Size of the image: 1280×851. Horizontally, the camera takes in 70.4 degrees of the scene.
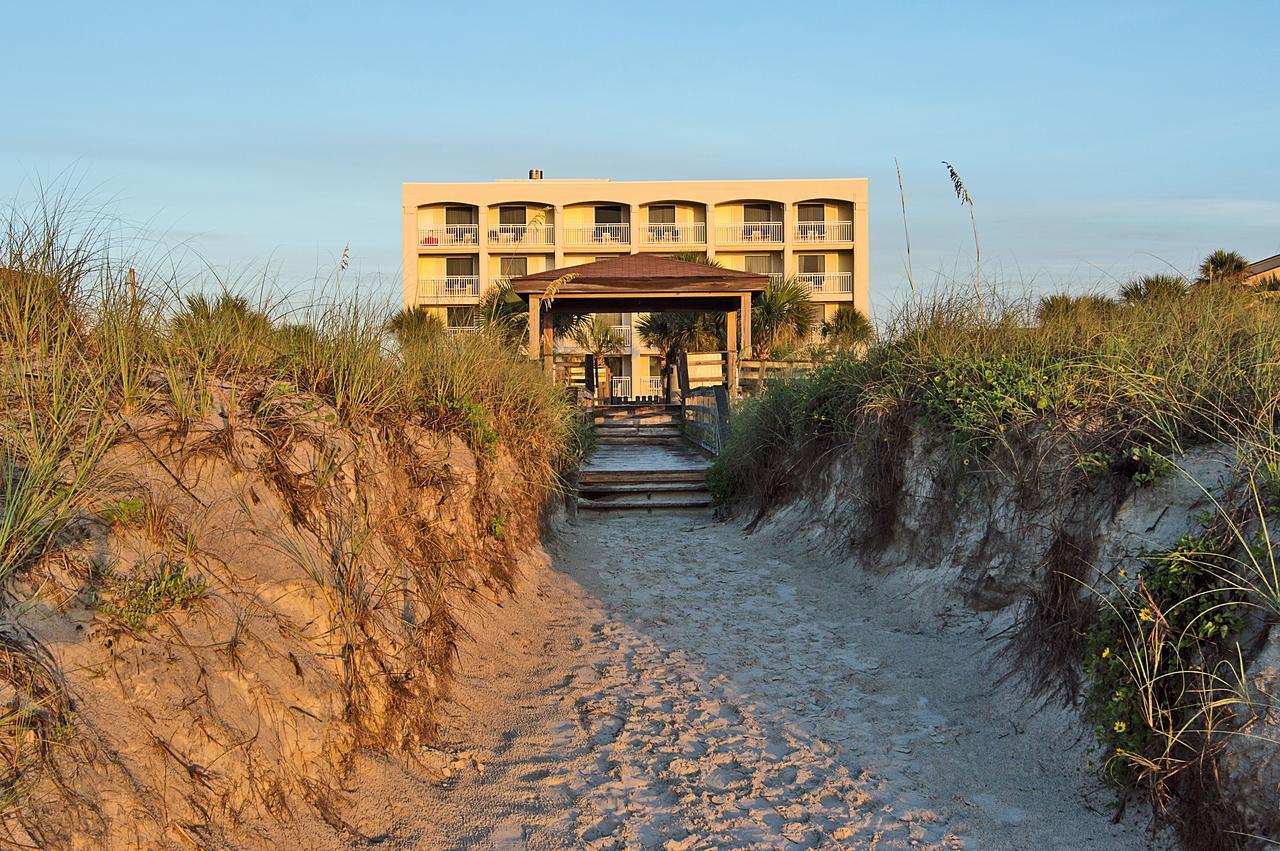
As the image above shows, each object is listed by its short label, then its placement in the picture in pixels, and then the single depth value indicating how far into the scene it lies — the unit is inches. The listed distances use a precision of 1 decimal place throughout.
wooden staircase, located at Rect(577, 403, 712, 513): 407.8
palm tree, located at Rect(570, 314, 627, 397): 1169.8
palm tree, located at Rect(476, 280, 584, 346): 718.5
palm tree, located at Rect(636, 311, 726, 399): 1055.6
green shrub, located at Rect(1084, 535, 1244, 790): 119.0
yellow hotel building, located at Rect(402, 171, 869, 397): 1630.2
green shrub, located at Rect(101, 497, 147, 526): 125.6
